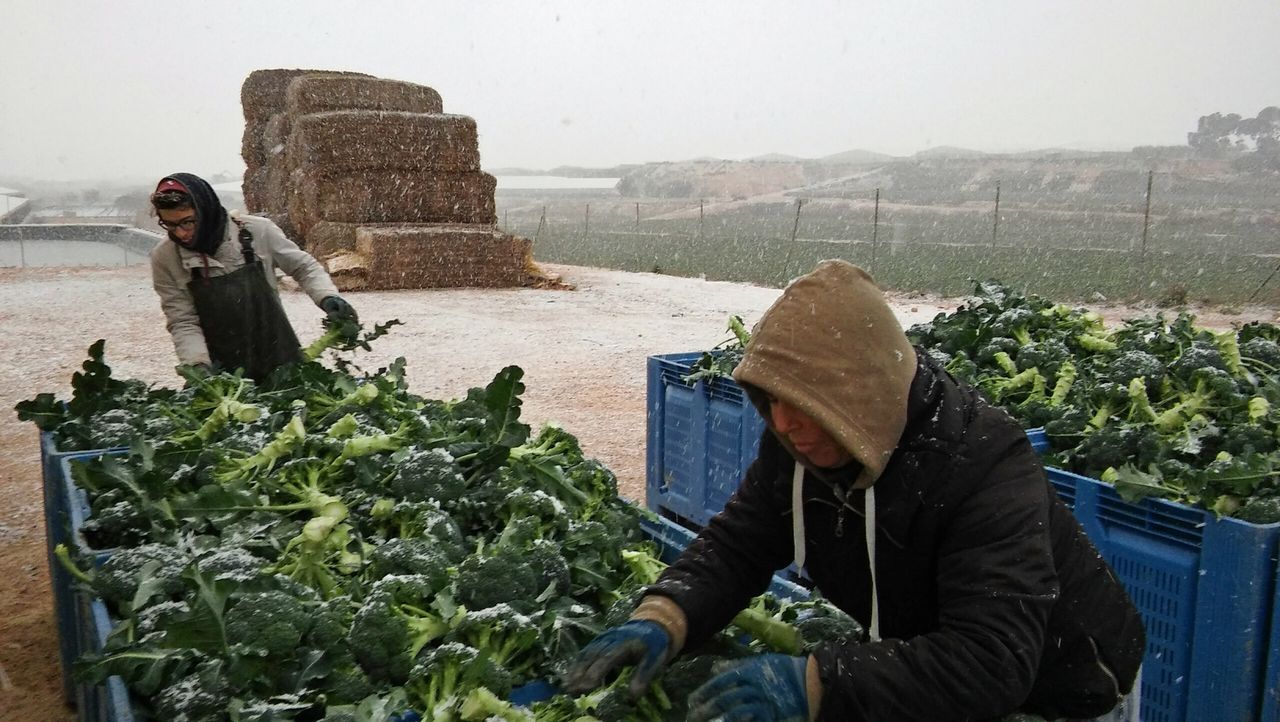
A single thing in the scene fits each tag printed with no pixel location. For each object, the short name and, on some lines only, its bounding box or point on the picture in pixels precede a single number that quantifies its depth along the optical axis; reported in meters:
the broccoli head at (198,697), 1.74
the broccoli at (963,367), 4.38
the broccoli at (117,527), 2.50
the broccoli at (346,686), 1.86
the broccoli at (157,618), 1.88
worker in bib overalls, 4.29
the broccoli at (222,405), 3.16
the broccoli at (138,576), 2.09
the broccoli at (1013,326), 4.74
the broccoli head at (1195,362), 3.86
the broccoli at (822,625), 2.07
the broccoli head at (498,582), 2.12
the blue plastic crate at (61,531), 3.03
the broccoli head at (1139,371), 3.94
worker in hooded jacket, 1.58
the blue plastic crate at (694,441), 4.33
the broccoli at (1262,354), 4.16
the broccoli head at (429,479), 2.57
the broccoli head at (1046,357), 4.26
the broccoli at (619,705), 1.83
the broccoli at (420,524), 2.37
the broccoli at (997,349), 4.51
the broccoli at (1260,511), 2.71
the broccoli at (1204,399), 3.61
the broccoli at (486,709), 1.77
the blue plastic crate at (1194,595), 2.66
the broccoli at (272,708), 1.75
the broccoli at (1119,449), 3.25
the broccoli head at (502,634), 2.00
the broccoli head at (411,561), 2.20
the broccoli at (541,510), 2.55
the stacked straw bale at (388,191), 16.06
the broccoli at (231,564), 2.09
